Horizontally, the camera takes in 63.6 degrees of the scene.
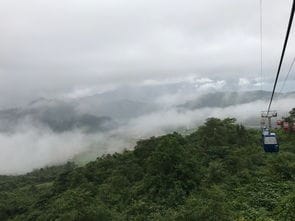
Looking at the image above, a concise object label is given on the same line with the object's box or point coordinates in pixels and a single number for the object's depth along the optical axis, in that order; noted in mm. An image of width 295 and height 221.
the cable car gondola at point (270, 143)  16741
